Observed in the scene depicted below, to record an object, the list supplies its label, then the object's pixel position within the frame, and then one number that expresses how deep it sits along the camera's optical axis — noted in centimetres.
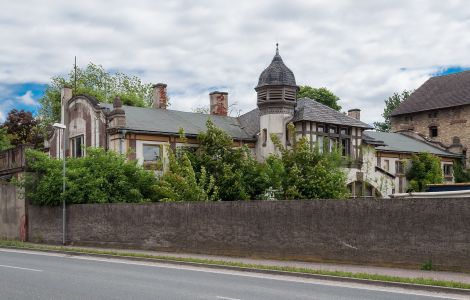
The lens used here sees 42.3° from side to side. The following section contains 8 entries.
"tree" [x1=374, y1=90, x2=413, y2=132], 8919
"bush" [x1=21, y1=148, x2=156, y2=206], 2839
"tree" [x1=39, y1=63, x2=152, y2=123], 6712
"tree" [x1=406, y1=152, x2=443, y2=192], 4480
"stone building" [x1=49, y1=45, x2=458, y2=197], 3512
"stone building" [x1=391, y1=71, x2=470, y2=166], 5491
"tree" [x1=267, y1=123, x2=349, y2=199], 3050
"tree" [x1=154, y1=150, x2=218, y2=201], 2812
